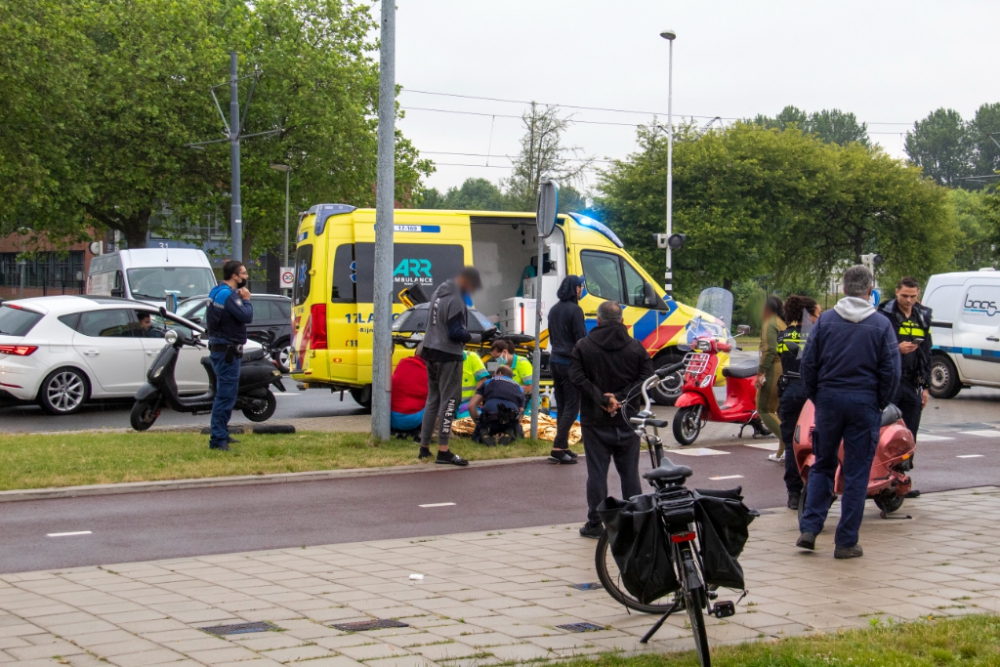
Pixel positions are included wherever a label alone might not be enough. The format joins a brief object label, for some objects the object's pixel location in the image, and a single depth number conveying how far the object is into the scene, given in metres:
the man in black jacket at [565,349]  11.20
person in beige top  11.20
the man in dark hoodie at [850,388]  7.16
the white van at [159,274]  27.91
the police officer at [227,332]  11.38
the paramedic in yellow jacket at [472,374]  12.62
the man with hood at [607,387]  7.62
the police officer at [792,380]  9.16
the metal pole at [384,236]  12.01
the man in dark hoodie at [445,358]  11.04
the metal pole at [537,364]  12.34
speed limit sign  43.05
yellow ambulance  15.26
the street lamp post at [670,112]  40.31
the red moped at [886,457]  8.30
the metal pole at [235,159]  30.28
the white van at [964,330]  18.55
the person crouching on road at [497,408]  12.43
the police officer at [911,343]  9.20
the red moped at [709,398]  13.05
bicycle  4.76
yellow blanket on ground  12.86
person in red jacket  12.39
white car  15.55
